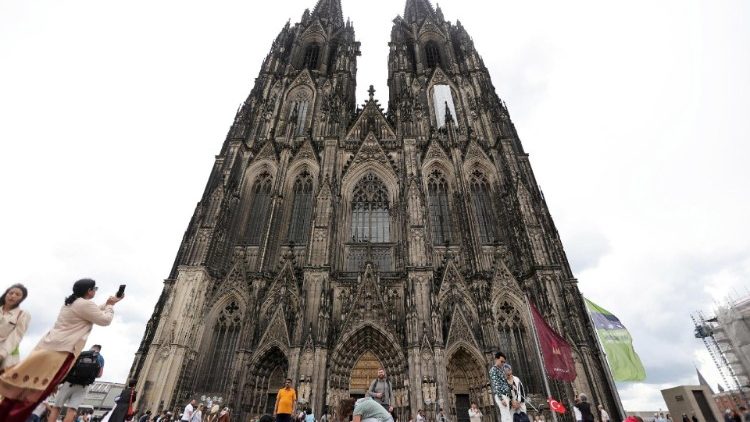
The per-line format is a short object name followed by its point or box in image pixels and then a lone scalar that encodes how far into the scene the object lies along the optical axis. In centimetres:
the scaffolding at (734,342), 2228
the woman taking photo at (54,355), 295
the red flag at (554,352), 1162
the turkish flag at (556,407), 1228
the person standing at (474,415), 1223
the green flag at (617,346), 1338
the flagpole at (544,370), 1221
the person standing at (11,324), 319
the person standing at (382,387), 621
